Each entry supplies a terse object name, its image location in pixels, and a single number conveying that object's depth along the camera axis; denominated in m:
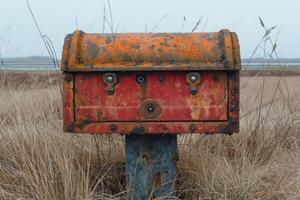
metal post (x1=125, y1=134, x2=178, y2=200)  3.04
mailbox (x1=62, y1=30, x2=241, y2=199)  2.74
